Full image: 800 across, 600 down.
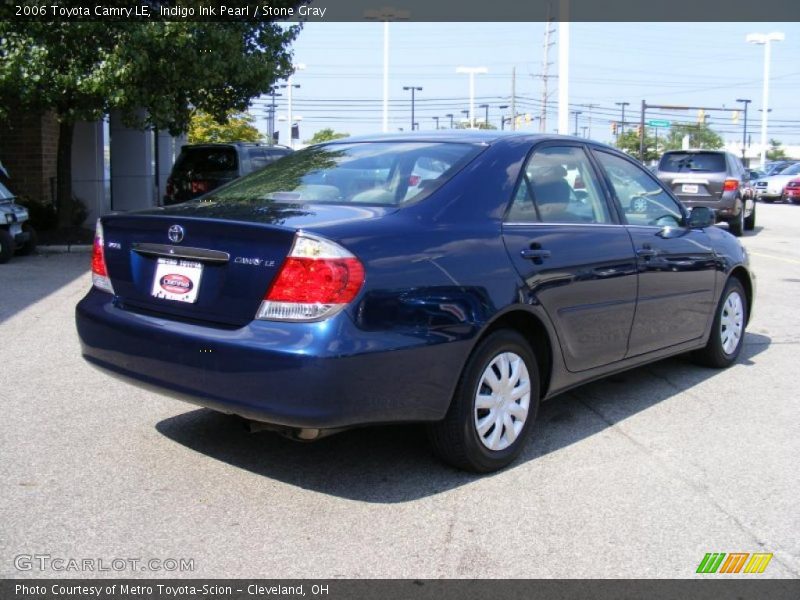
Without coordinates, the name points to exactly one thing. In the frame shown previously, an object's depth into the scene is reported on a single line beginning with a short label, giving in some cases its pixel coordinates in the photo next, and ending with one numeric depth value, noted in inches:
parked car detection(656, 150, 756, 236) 671.8
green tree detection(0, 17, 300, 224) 469.1
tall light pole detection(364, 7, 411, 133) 1229.1
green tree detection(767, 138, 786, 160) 4466.0
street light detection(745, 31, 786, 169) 1868.8
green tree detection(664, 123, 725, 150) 3907.5
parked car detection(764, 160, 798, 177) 1534.9
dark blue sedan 141.9
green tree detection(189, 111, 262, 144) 1111.0
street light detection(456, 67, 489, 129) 1905.8
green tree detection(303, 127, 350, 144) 2483.6
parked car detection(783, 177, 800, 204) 1234.6
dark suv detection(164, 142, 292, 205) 611.8
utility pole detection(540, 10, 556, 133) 1836.9
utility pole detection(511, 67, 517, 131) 2456.2
